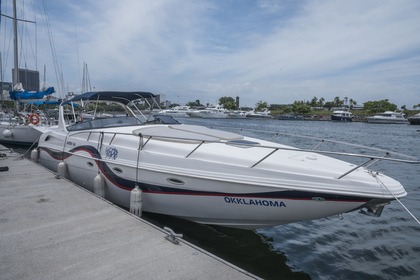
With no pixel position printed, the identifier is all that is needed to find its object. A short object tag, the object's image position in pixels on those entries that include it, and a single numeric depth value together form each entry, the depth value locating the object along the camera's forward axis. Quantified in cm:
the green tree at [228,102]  12359
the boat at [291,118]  9062
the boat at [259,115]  8650
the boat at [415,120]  6121
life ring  1550
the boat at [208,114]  8081
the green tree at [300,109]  10688
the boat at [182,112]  7653
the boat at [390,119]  6806
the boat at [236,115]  8512
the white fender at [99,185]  597
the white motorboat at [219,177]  393
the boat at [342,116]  7750
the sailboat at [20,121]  1528
